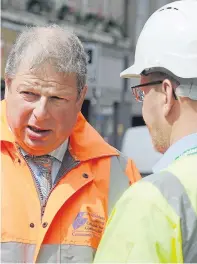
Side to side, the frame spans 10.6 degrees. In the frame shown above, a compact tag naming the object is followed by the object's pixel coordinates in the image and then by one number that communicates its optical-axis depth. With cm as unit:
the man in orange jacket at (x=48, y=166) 201
